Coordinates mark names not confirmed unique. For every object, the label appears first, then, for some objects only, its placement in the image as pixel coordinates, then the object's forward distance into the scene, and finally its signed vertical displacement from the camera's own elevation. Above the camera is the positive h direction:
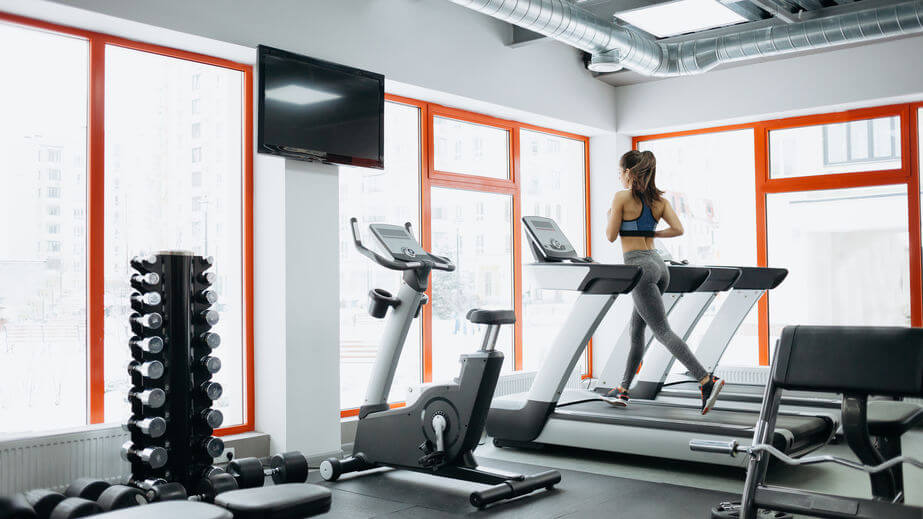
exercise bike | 4.15 -0.76
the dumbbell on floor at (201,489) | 3.61 -1.00
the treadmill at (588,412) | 4.74 -0.94
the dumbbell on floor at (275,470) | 4.04 -1.01
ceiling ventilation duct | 5.24 +1.68
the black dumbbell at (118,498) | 3.37 -0.94
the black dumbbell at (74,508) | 3.07 -0.90
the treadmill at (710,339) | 5.84 -0.55
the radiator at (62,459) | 3.96 -0.93
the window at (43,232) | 4.20 +0.26
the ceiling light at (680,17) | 5.44 +1.81
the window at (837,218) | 6.84 +0.43
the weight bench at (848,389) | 2.77 -0.45
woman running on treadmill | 5.08 +0.25
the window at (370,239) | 5.82 +0.26
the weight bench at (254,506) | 1.78 -0.56
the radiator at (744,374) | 7.29 -0.99
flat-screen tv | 4.88 +1.08
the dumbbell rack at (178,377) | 3.93 -0.50
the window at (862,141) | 6.90 +1.10
